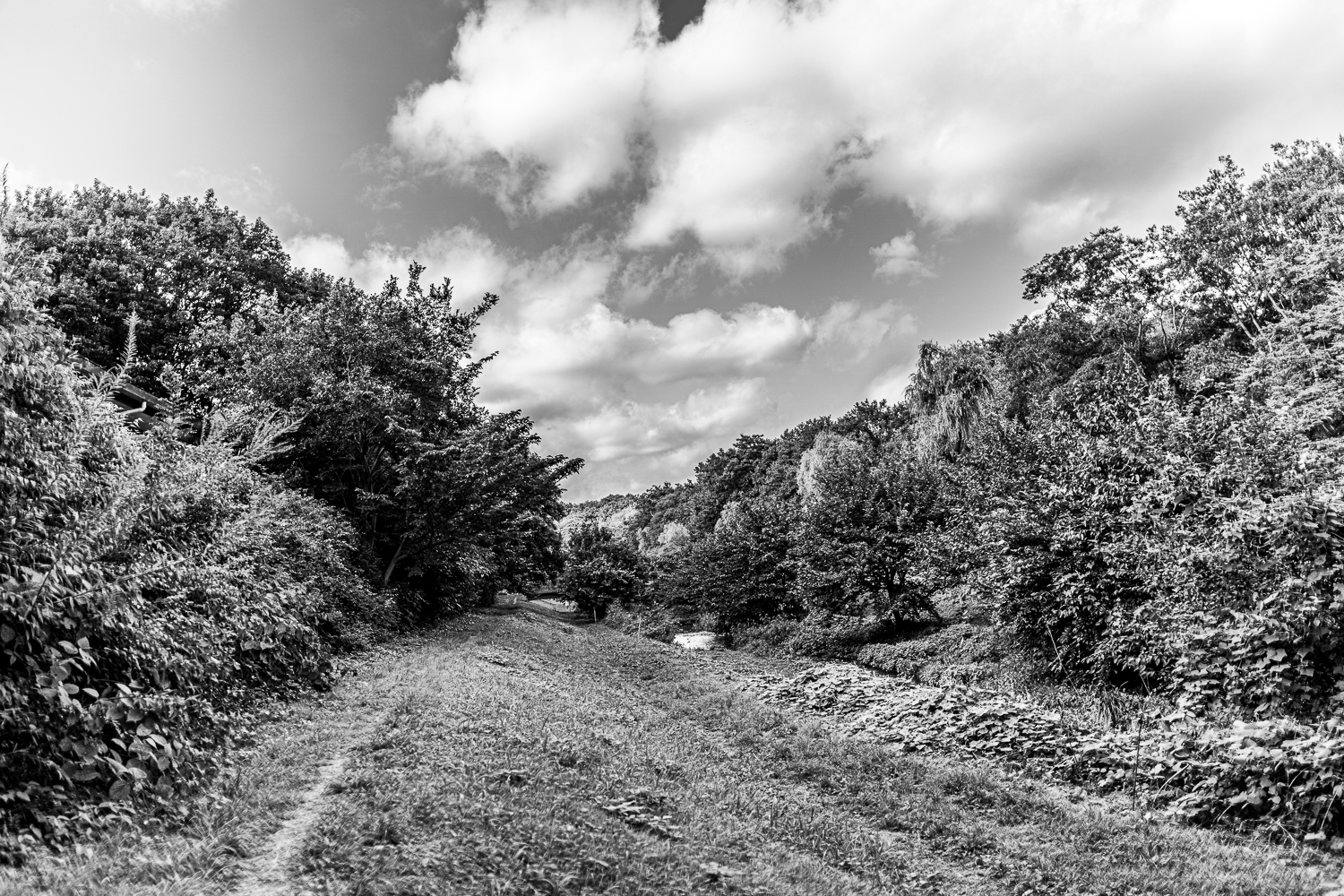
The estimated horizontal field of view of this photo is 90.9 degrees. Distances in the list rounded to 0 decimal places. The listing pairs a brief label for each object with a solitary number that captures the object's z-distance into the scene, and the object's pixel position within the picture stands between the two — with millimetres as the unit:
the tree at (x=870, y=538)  21469
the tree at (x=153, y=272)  26766
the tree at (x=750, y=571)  28531
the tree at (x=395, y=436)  21766
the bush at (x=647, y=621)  33750
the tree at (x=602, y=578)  46219
